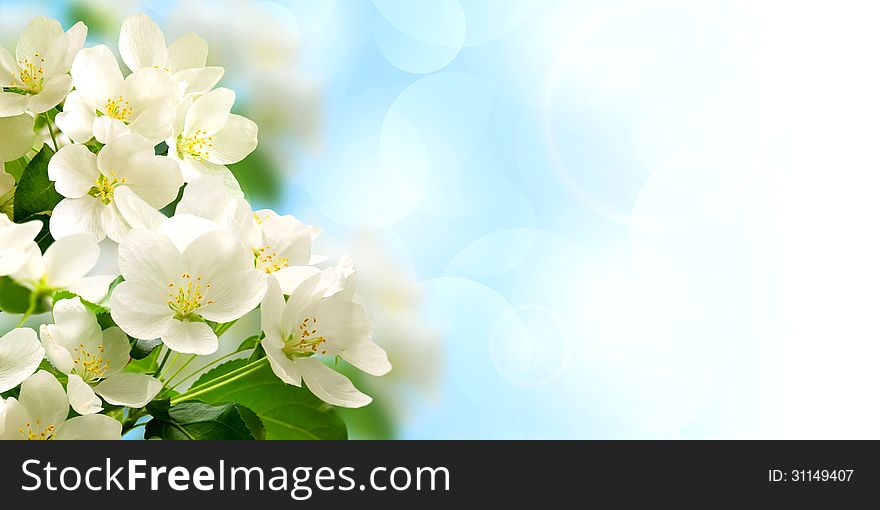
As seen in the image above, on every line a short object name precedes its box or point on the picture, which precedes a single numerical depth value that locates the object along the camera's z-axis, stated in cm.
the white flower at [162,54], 97
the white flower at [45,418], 90
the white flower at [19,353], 90
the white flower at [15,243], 90
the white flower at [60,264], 91
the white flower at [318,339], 92
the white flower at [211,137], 97
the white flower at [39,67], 95
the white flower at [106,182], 93
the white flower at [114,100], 94
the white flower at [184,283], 91
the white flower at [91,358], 91
